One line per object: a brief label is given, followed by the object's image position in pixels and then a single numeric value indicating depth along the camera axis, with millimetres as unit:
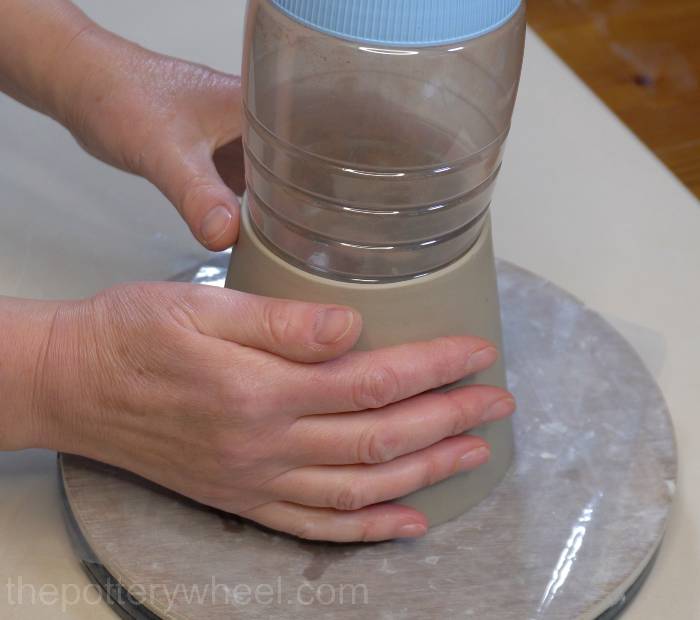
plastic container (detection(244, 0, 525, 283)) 634
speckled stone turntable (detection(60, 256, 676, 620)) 628
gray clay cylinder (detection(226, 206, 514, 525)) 632
